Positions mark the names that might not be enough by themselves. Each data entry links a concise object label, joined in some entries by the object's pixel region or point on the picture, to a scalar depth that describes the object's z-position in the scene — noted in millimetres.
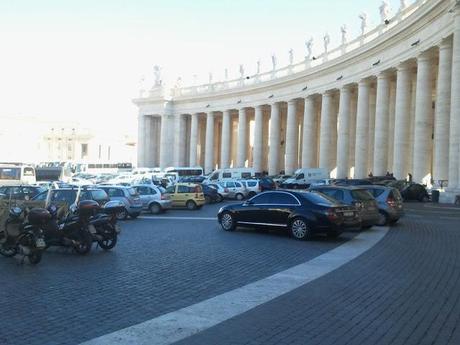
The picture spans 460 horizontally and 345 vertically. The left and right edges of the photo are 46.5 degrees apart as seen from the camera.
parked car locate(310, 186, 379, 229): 17844
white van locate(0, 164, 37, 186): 40625
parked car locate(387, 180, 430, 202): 34812
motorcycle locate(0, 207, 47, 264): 11164
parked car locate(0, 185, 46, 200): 20781
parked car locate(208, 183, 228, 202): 37875
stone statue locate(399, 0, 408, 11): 44728
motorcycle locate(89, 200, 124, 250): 13078
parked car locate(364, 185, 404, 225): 19969
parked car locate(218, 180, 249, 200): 39750
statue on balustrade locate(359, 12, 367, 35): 52016
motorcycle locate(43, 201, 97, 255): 12352
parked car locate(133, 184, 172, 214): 27562
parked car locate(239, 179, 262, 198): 40466
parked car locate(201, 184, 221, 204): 36656
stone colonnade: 35625
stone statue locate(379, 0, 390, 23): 47656
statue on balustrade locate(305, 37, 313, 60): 62794
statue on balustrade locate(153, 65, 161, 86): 89106
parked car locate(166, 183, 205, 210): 30578
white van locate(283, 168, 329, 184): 50406
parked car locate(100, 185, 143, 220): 23250
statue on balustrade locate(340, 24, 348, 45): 55875
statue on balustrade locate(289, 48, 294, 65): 67500
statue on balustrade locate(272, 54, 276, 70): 70938
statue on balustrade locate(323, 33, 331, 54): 59250
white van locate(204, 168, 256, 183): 54688
